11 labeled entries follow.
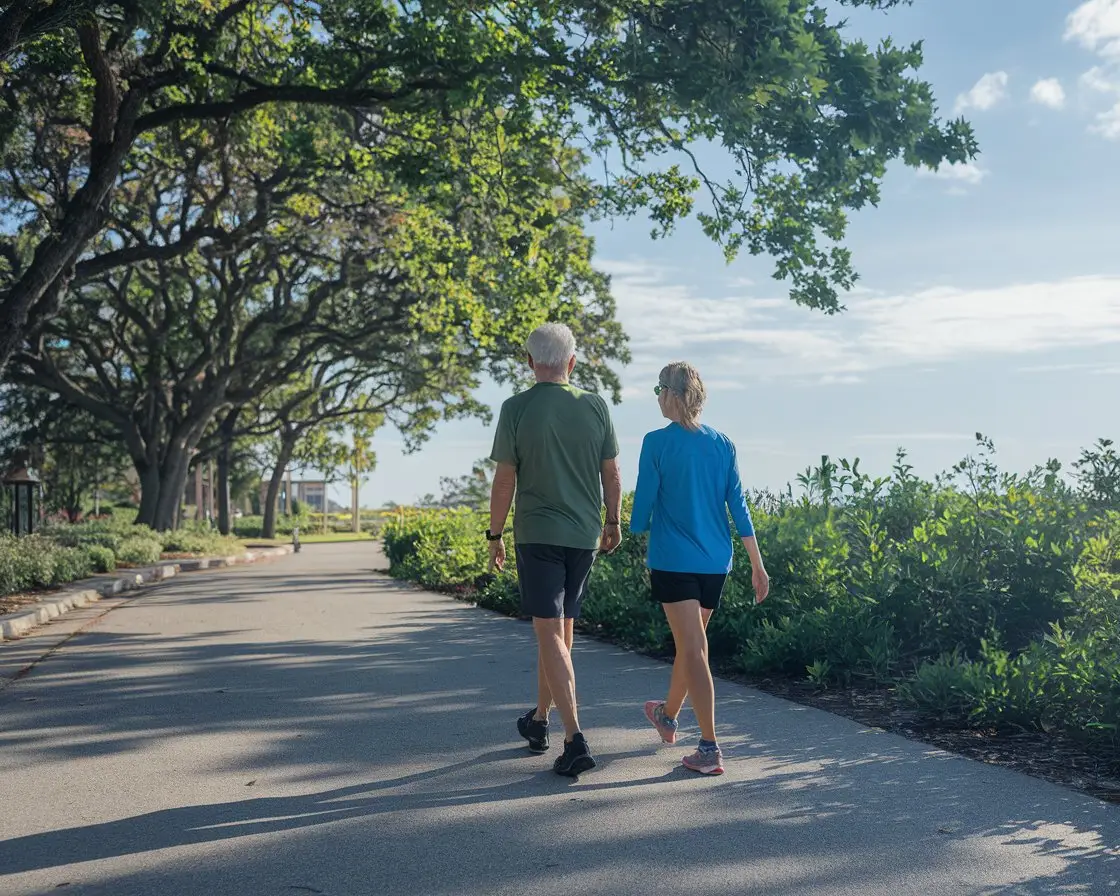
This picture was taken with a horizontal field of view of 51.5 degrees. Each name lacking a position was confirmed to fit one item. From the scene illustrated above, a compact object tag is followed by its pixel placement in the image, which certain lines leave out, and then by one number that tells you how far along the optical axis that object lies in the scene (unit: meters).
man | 5.69
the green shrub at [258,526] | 64.06
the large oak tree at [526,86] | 11.66
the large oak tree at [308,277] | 18.16
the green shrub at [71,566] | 18.95
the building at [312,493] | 162.75
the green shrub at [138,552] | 26.05
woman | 5.68
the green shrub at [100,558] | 22.67
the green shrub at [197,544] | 31.98
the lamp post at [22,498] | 28.44
